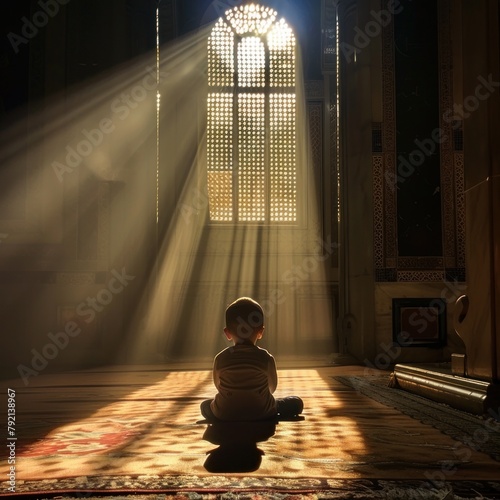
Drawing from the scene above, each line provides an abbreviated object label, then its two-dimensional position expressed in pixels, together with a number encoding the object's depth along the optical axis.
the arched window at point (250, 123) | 10.77
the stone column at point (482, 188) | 3.08
